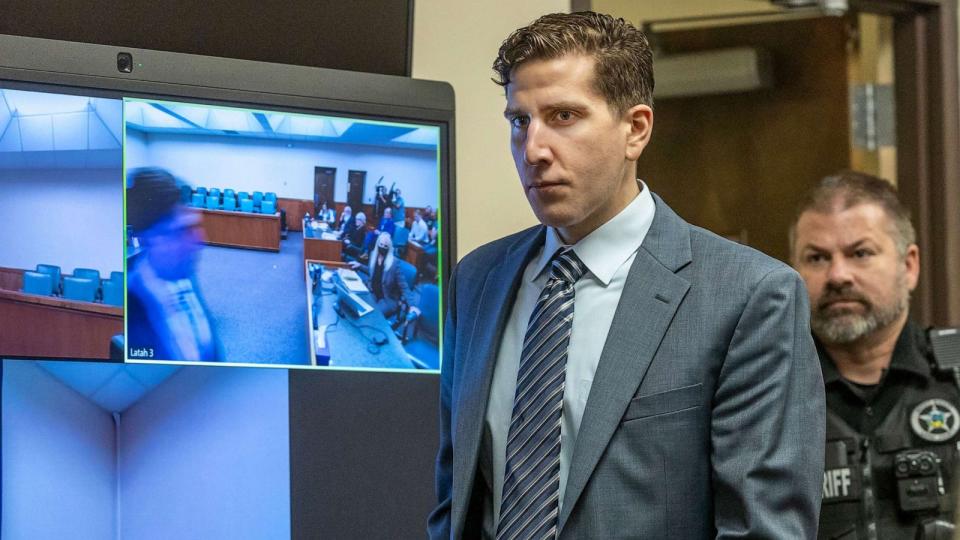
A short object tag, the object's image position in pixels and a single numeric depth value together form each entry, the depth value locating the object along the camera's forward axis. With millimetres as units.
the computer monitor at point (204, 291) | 3411
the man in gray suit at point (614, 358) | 3182
